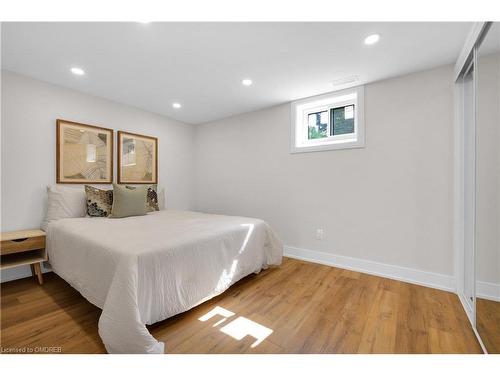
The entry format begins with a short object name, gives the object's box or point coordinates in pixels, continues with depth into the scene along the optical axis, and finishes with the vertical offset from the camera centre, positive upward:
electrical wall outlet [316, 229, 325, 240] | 2.77 -0.63
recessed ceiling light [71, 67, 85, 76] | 2.18 +1.21
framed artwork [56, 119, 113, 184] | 2.55 +0.42
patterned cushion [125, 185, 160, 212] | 3.03 -0.19
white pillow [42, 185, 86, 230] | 2.36 -0.20
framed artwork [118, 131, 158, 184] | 3.12 +0.43
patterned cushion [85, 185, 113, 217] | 2.53 -0.20
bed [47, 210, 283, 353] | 1.21 -0.60
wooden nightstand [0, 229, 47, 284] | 1.96 -0.61
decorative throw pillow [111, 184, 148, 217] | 2.57 -0.20
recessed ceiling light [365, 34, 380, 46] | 1.67 +1.20
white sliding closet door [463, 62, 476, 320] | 1.63 +0.04
